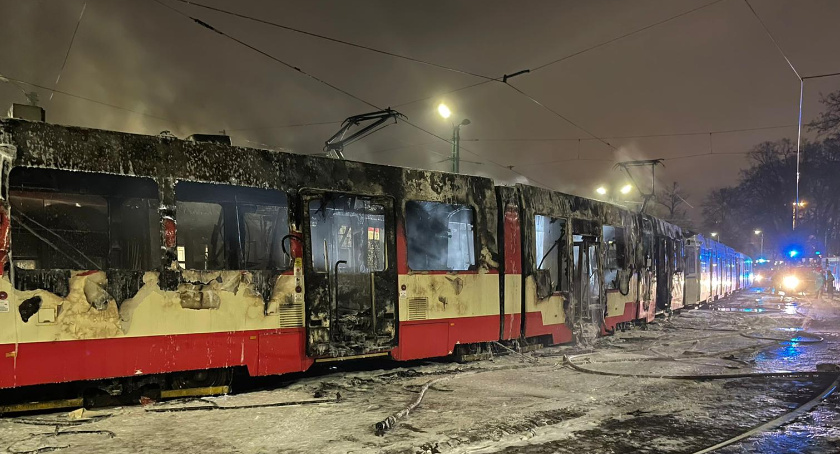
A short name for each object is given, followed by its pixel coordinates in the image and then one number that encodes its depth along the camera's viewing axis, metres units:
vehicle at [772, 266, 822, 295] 37.84
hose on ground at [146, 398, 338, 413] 6.23
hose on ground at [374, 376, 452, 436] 5.50
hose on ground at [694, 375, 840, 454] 5.28
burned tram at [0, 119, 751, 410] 6.01
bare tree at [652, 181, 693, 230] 60.87
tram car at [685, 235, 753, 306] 22.36
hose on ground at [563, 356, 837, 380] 8.27
